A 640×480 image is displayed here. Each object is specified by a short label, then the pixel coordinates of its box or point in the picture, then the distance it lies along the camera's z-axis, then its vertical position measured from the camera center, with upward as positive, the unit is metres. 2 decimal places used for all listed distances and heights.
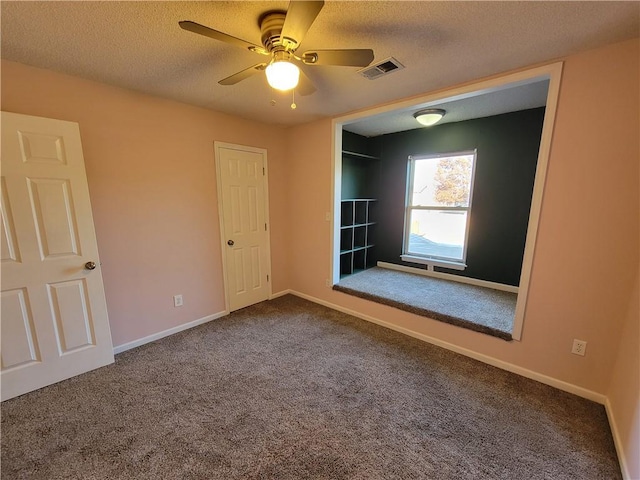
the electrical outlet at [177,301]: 2.75 -1.12
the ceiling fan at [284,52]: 1.24 +0.73
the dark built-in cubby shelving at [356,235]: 4.08 -0.66
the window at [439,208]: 3.68 -0.20
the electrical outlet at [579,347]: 1.86 -1.08
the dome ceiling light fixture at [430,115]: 2.96 +0.90
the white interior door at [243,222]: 3.02 -0.34
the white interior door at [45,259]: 1.79 -0.48
